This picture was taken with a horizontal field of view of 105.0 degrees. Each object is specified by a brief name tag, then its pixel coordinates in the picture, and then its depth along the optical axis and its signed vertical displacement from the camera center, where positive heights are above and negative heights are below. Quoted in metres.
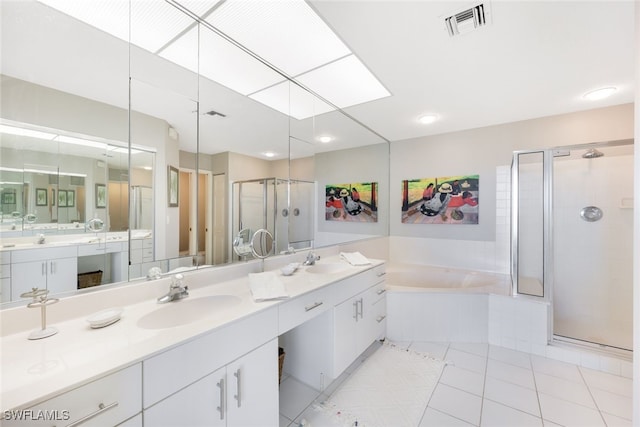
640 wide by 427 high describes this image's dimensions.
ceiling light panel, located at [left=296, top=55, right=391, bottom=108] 1.90 +1.14
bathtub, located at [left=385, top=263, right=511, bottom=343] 2.42 -0.99
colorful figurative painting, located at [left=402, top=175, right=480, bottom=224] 3.09 +0.19
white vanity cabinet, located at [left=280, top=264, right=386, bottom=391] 1.72 -0.92
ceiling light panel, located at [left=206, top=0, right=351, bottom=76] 1.38 +1.15
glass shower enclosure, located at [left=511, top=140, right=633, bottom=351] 2.40 -0.24
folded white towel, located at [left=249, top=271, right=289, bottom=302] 1.30 -0.42
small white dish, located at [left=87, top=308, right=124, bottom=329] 0.95 -0.41
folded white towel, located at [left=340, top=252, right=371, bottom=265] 2.25 -0.42
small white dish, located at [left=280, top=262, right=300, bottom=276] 1.83 -0.42
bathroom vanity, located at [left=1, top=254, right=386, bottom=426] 0.67 -0.50
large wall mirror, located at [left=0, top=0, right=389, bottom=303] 0.98 +0.40
